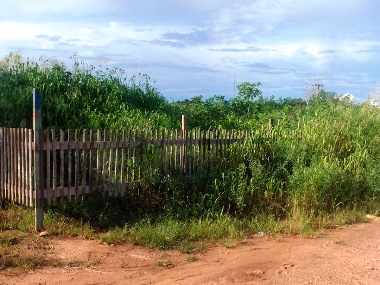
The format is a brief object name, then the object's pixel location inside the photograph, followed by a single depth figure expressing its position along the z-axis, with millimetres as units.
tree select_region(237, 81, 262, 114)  16750
